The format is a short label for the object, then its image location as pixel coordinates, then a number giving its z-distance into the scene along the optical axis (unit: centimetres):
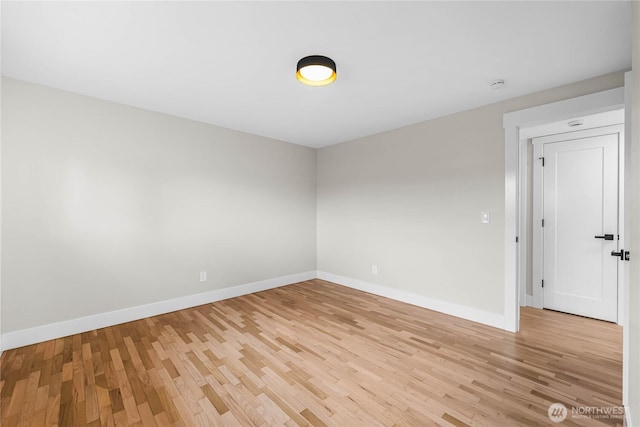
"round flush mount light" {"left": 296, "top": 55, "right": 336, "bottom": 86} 201
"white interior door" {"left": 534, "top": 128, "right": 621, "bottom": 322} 305
